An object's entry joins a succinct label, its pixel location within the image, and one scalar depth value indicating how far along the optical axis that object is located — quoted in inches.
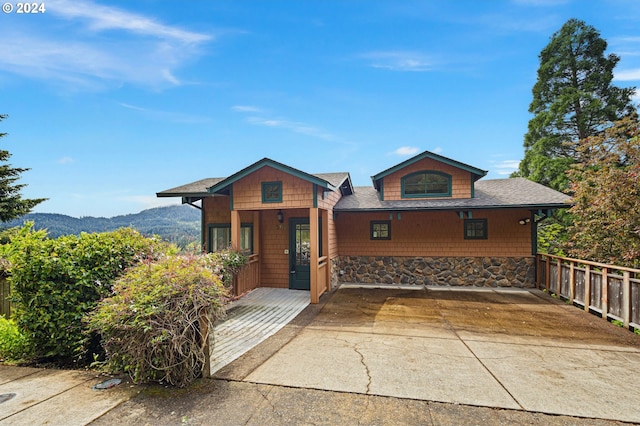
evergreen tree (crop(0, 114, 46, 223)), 535.2
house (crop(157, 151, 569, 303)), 363.3
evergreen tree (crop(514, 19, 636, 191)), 565.6
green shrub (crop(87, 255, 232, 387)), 124.6
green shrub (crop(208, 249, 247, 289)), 269.2
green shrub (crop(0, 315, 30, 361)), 168.4
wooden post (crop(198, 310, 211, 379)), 133.3
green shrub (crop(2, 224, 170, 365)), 152.0
